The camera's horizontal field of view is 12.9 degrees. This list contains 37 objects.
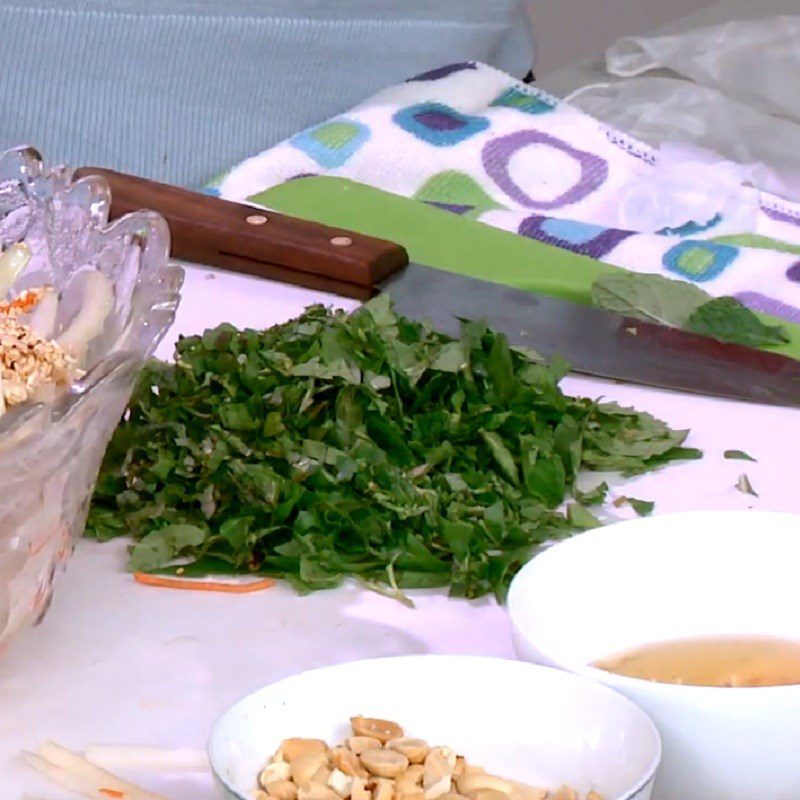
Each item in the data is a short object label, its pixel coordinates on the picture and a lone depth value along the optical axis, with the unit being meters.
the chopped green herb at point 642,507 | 1.19
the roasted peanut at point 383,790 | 0.94
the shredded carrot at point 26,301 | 1.12
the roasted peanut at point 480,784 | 0.95
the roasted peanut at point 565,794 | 0.95
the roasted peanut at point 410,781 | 0.95
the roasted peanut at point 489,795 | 0.95
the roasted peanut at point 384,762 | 0.95
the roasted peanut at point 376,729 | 0.97
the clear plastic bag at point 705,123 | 2.20
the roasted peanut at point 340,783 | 0.95
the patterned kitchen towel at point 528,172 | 1.93
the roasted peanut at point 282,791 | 0.94
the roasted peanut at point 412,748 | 0.96
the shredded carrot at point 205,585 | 1.13
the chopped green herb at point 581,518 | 1.16
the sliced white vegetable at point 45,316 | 1.13
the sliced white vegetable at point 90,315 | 1.11
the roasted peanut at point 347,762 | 0.95
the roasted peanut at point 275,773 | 0.95
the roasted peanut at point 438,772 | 0.95
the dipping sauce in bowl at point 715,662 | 1.00
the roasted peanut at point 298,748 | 0.96
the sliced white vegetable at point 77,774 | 1.00
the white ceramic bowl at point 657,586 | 1.02
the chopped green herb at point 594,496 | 1.18
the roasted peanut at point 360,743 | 0.96
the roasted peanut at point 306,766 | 0.95
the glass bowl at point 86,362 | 1.00
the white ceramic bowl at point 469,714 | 0.95
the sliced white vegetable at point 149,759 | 1.01
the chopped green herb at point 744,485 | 1.22
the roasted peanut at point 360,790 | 0.94
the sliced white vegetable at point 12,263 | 1.15
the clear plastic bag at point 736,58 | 2.42
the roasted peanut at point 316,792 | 0.94
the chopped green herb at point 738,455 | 1.25
